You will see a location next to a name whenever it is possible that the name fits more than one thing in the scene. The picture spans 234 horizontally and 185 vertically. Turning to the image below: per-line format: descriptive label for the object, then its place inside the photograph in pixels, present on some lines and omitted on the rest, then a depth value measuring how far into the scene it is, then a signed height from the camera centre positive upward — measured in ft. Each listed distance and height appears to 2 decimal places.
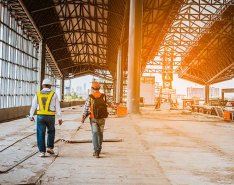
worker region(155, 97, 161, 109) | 123.75 -1.43
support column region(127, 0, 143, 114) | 75.61 +8.54
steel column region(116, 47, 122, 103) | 130.78 +10.58
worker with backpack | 24.56 -0.97
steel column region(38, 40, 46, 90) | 116.67 +13.21
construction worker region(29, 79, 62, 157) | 24.27 -1.07
